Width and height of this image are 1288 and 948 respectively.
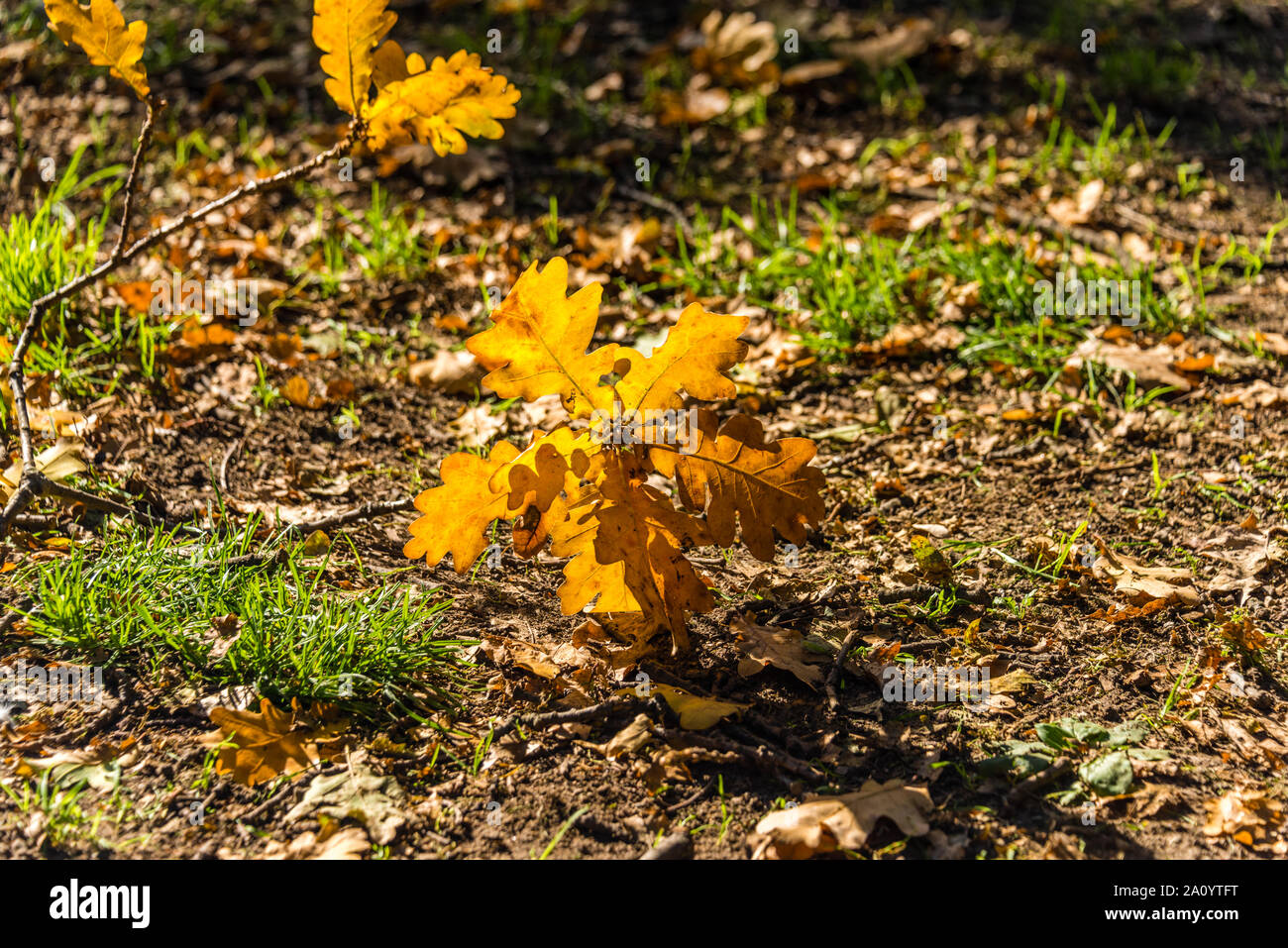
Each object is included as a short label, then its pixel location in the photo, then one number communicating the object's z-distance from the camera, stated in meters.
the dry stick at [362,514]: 2.58
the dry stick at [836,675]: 2.16
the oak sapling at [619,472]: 2.05
